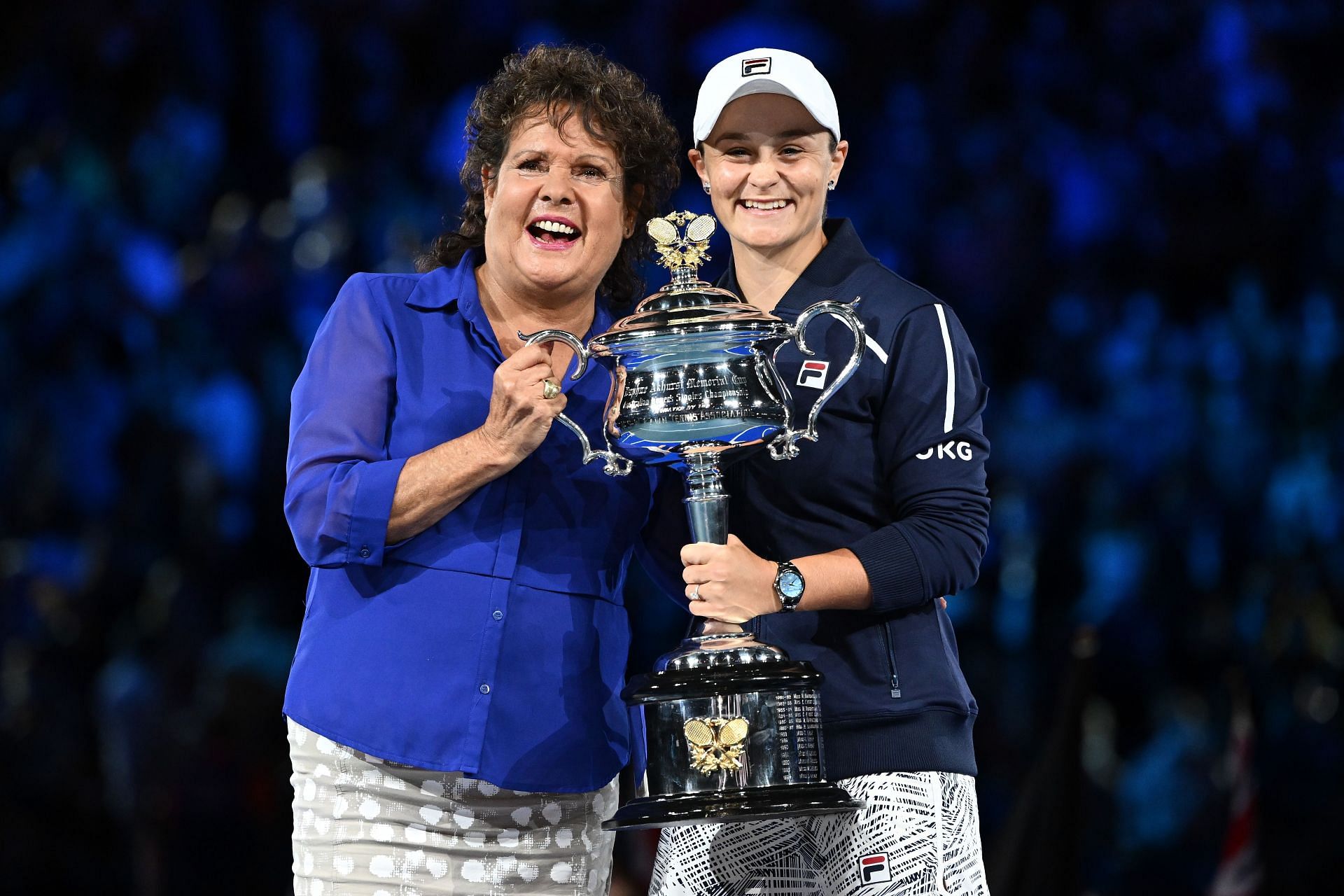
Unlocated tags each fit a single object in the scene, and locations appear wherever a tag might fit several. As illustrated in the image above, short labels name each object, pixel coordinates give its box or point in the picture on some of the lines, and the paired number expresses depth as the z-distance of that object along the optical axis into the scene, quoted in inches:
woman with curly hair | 276.2
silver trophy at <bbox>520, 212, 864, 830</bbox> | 272.4
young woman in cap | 273.6
